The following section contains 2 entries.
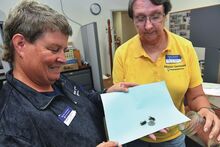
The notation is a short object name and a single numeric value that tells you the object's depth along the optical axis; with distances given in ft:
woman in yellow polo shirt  3.05
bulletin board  7.52
